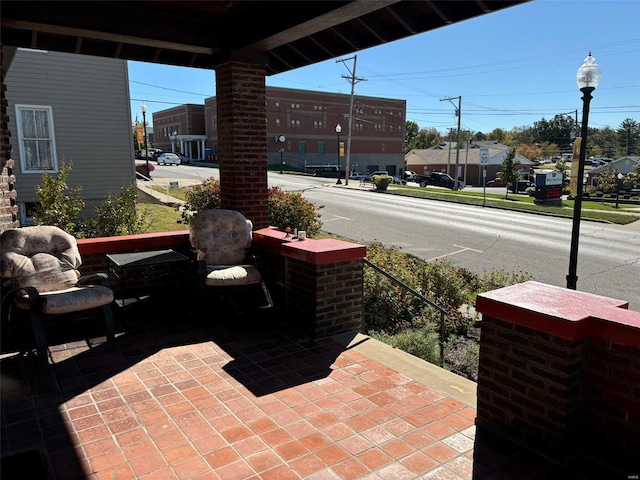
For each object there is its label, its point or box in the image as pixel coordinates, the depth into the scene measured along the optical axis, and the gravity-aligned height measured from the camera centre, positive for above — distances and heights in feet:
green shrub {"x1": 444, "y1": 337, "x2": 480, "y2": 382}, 18.85 -8.25
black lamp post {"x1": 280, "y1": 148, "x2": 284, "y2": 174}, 176.28 +1.89
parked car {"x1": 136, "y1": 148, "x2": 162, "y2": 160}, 177.51 +2.26
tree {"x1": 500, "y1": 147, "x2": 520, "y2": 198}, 124.88 -2.68
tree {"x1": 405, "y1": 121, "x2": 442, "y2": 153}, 334.54 +17.50
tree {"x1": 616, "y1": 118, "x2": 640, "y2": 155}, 340.39 +18.90
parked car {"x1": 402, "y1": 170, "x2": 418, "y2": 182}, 190.58 -6.17
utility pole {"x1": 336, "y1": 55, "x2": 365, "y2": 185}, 126.72 +22.19
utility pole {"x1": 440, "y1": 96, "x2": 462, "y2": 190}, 168.35 +19.66
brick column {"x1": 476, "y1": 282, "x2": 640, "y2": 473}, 8.26 -3.87
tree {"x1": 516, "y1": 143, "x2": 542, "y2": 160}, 287.69 +6.48
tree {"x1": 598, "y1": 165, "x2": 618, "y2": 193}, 117.60 -4.96
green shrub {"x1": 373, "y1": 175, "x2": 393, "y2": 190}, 109.19 -4.78
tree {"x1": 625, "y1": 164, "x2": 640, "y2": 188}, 128.77 -4.58
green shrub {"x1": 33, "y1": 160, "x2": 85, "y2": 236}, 26.45 -2.72
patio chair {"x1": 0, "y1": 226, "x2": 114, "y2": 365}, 12.96 -3.64
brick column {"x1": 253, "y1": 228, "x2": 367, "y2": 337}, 14.89 -4.02
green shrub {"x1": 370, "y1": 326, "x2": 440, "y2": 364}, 17.46 -6.80
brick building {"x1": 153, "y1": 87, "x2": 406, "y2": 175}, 187.01 +13.27
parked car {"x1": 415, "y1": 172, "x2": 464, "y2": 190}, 149.79 -6.11
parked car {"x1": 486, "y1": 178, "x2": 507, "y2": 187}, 181.98 -8.50
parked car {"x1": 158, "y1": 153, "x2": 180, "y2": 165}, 161.07 +0.03
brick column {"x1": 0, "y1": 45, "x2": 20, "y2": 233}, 15.28 -0.58
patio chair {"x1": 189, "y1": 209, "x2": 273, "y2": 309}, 17.65 -3.00
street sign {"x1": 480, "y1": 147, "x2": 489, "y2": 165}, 87.04 +1.03
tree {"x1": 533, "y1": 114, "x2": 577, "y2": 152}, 330.95 +22.00
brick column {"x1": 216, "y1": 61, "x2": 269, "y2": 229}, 18.90 +0.93
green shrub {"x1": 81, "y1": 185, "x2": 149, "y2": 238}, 30.63 -3.96
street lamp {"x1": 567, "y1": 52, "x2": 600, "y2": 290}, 25.32 +3.31
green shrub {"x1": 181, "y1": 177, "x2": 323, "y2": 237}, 31.40 -3.09
